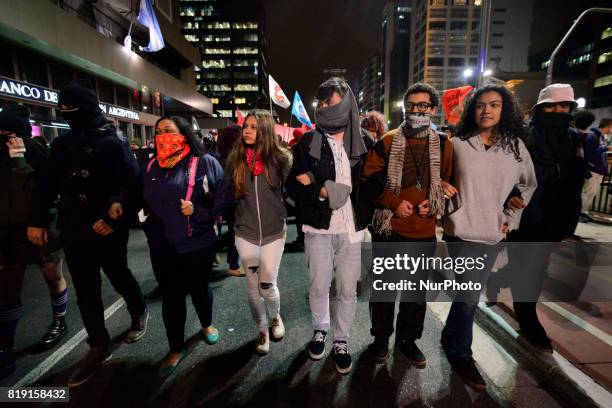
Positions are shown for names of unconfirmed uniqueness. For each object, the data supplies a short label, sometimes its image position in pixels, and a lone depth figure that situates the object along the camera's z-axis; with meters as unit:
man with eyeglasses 2.56
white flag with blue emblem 14.08
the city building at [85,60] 11.66
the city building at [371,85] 148.75
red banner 8.07
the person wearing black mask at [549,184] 2.89
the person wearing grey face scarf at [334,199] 2.56
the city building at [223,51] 115.50
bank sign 11.26
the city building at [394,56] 119.39
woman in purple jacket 2.62
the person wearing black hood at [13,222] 2.83
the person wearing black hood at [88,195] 2.62
